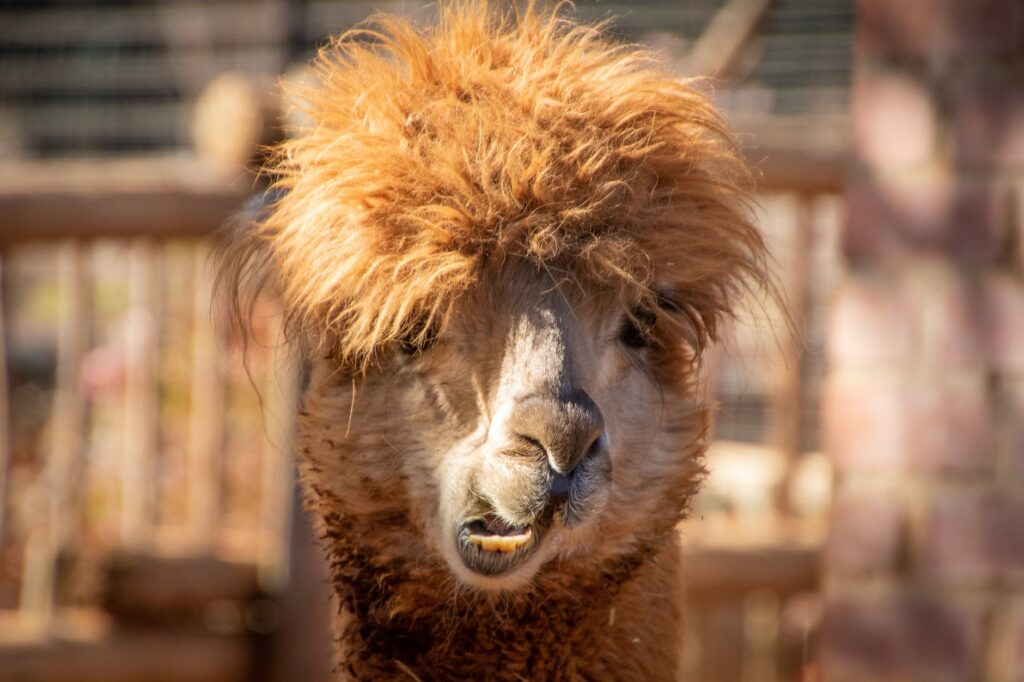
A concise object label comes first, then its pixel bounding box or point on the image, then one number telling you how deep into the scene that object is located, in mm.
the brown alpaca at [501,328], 4004
